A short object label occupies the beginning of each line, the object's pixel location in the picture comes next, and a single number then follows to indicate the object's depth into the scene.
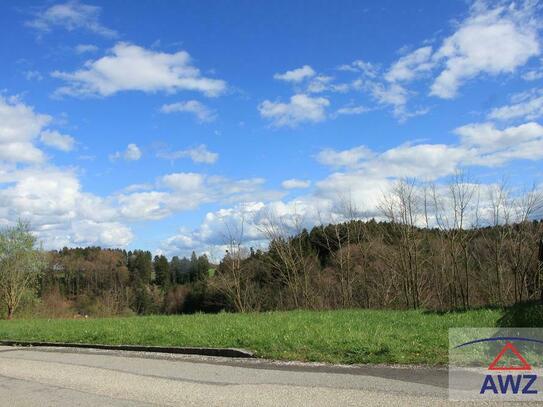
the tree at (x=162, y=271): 103.50
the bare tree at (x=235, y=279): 35.62
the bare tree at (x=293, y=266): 33.44
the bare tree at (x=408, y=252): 28.80
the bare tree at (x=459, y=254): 27.77
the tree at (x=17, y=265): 41.00
